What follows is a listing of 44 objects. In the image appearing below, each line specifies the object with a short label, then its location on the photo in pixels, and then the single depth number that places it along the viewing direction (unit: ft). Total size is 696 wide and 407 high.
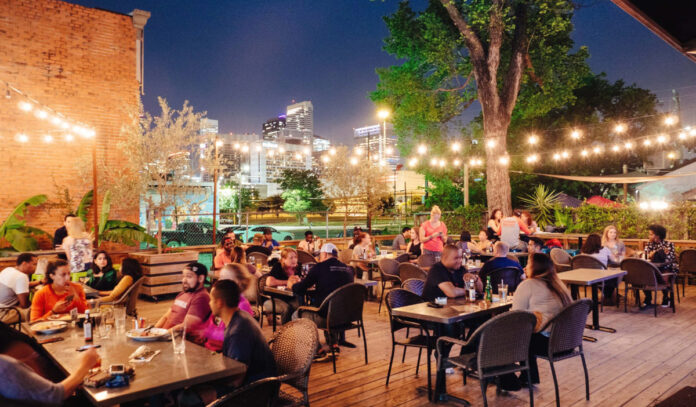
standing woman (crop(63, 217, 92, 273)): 23.24
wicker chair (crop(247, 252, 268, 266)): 29.58
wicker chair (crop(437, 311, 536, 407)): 12.07
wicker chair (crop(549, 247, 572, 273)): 29.86
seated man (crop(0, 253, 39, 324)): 19.19
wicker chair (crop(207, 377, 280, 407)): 7.73
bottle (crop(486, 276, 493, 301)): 16.44
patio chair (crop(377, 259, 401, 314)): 27.50
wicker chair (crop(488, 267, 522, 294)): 21.44
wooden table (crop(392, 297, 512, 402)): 13.82
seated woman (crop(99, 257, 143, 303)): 20.44
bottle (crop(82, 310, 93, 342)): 11.88
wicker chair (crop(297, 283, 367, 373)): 17.44
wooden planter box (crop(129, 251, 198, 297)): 32.94
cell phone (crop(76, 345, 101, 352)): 11.19
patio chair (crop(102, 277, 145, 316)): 19.89
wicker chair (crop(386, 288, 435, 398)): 15.39
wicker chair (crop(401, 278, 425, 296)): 18.84
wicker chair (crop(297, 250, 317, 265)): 30.45
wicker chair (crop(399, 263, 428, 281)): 24.13
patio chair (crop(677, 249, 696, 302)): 30.83
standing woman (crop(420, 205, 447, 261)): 32.58
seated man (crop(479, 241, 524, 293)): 21.28
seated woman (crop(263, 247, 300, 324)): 21.15
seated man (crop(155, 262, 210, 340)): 13.32
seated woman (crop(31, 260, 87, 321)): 15.56
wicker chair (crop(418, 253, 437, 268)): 29.25
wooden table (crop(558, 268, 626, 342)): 21.18
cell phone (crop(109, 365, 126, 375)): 8.77
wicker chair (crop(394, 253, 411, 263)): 31.24
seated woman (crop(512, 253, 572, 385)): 14.25
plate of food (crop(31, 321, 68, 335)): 12.62
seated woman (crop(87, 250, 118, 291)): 22.54
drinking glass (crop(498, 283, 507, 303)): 16.42
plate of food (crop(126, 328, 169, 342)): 11.84
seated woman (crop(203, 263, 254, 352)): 12.85
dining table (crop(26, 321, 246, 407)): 8.33
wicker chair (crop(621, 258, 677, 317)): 25.04
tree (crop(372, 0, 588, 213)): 50.44
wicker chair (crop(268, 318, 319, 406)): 10.34
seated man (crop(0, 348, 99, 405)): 7.36
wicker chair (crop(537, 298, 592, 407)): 13.42
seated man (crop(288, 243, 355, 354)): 19.08
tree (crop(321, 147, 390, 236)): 66.39
